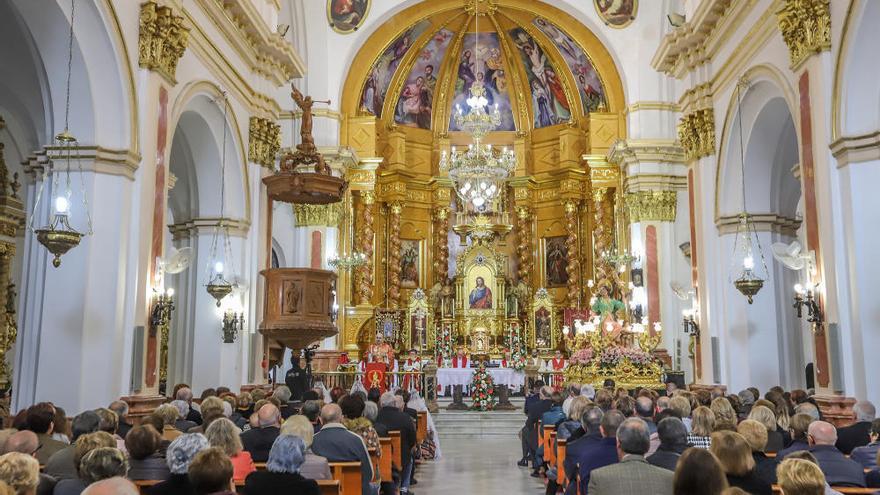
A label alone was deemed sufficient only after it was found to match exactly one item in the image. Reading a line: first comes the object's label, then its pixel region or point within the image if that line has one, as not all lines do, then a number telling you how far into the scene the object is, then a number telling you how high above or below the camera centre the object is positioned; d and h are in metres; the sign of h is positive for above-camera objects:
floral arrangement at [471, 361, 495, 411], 15.82 -0.55
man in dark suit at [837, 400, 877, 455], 6.46 -0.58
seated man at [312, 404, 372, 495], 5.97 -0.61
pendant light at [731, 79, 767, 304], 10.83 +1.65
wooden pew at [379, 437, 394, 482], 7.76 -0.94
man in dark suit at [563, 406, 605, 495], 6.12 -0.55
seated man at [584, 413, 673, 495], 3.75 -0.54
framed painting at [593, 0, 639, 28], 19.41 +8.43
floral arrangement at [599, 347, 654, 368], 13.41 +0.09
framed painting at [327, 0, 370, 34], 19.72 +8.48
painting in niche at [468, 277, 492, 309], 22.41 +1.75
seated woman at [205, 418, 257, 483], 4.80 -0.47
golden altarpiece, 20.80 +5.24
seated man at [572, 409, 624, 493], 5.54 -0.60
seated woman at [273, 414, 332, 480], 5.07 -0.63
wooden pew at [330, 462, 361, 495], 5.68 -0.79
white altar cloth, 17.66 -0.29
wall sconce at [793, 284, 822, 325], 9.31 +0.72
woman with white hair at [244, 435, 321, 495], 3.99 -0.56
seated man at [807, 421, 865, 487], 4.59 -0.56
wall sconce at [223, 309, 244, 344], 11.99 +0.54
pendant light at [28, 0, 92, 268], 7.31 +1.59
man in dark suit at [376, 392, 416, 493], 8.72 -0.66
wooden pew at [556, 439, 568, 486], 7.69 -0.95
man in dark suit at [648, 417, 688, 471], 4.53 -0.43
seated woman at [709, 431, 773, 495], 3.83 -0.46
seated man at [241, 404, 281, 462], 5.89 -0.53
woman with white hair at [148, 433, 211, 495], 3.83 -0.48
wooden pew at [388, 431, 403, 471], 8.20 -0.90
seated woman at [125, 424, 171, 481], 4.52 -0.53
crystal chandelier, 17.23 +4.45
